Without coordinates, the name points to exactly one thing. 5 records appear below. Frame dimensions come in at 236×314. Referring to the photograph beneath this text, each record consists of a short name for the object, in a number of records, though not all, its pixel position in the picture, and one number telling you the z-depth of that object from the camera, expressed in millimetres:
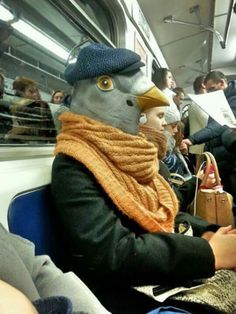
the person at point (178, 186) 1830
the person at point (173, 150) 2267
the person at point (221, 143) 2760
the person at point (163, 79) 3354
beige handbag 1680
